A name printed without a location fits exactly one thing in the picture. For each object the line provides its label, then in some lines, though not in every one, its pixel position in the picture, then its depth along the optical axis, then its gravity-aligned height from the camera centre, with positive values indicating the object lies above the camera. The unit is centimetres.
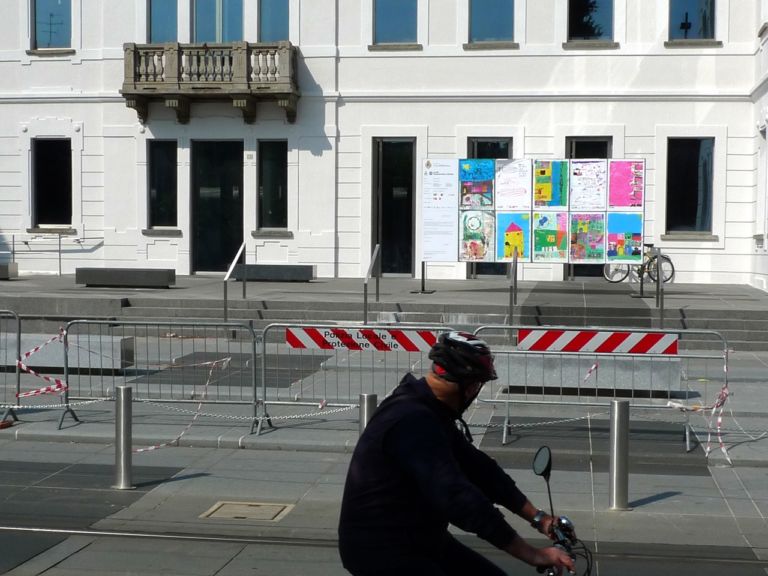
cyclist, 395 -95
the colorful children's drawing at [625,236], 2095 -12
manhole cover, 853 -221
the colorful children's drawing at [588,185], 2095 +83
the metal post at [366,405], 955 -151
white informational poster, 2142 +35
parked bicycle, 2450 -89
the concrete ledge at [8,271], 2711 -113
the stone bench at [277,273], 2509 -104
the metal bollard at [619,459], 870 -178
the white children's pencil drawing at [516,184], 2128 +85
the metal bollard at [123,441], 933 -179
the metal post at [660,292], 1794 -103
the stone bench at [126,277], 2334 -109
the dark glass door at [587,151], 2683 +188
